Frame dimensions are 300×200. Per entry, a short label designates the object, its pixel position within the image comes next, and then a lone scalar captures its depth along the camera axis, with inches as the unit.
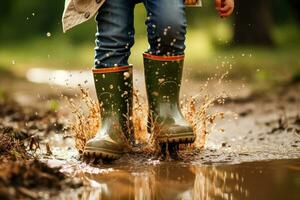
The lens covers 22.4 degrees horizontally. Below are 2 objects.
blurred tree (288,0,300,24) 461.3
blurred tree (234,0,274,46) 492.4
